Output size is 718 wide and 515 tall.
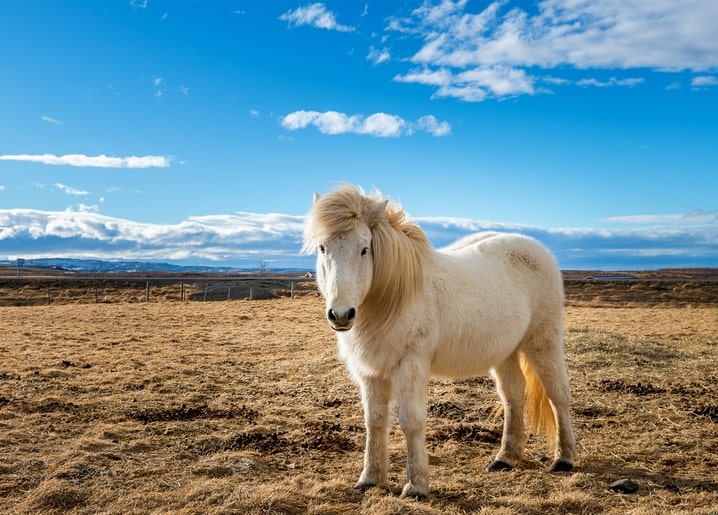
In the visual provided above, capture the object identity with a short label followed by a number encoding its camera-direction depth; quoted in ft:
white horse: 12.30
